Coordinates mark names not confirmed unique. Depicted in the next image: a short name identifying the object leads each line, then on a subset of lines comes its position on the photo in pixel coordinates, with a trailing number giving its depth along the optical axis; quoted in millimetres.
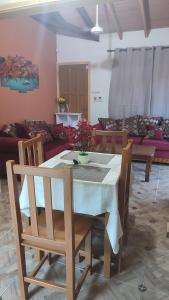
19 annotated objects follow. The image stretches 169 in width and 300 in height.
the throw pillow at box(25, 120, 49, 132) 4531
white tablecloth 1661
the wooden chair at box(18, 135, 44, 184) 1976
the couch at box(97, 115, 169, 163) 4566
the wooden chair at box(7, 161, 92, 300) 1327
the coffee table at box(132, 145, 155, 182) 3723
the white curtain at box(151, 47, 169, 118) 5301
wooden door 6137
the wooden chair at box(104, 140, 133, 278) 1707
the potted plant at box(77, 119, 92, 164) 2041
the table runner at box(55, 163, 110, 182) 1779
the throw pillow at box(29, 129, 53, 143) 4363
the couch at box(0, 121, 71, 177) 3707
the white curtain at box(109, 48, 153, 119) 5477
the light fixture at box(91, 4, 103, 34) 4014
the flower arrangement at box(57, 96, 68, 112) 6213
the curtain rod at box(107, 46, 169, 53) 5294
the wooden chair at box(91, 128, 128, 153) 2436
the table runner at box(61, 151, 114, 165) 2215
